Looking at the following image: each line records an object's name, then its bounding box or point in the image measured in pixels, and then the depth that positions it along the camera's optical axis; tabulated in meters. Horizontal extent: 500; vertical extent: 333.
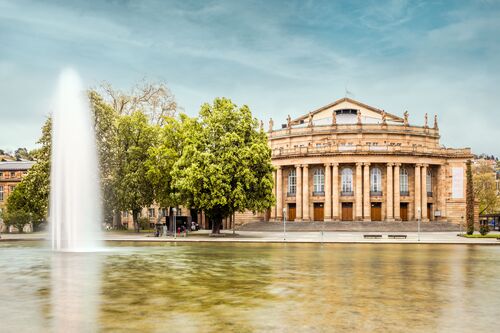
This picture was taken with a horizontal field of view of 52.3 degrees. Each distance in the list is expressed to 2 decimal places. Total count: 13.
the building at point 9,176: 103.25
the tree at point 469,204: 63.09
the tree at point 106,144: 62.69
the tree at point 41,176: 61.38
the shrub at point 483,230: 62.25
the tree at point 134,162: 62.19
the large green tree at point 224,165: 56.59
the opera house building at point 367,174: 83.38
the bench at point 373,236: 57.28
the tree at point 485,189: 109.75
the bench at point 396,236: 58.12
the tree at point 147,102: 75.69
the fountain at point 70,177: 40.69
